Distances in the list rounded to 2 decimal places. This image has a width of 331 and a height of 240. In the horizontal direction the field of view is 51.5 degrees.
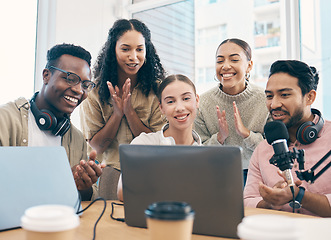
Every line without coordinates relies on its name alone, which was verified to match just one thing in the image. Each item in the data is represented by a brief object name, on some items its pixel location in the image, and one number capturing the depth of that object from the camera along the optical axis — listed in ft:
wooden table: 3.21
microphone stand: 4.01
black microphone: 4.02
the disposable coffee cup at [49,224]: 2.10
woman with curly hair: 7.68
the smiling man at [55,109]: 6.14
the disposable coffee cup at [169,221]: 2.14
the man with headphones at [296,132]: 5.38
